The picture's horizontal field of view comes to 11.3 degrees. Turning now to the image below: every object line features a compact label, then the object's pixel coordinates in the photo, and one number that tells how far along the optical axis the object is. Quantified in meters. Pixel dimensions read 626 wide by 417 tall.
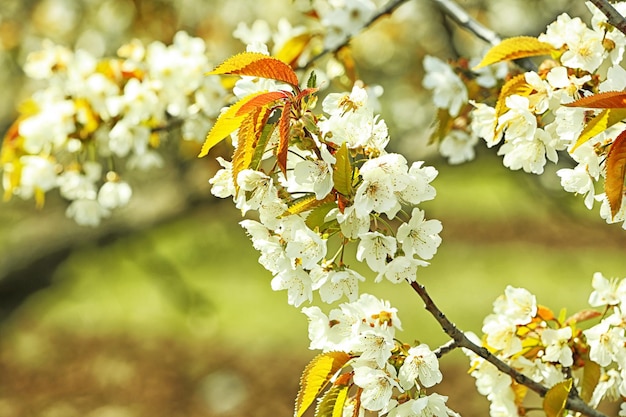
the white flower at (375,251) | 2.06
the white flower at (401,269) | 2.06
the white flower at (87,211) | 2.76
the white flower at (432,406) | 2.08
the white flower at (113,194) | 2.66
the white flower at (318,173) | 2.04
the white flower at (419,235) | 2.07
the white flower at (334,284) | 2.09
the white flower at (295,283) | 2.08
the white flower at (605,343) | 2.17
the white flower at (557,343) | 2.18
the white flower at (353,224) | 2.05
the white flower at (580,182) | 2.10
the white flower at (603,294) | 2.21
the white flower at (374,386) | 2.07
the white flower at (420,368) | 2.08
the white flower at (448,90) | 2.42
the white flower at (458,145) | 2.48
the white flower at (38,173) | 2.57
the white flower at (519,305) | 2.20
